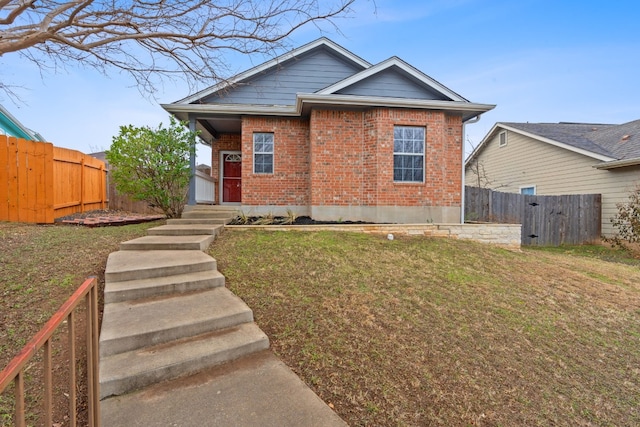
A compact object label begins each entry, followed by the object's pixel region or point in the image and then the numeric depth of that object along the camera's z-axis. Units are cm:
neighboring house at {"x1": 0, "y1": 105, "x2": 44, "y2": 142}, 1389
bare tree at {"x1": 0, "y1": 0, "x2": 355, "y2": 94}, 521
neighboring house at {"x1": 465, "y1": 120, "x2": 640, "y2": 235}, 1102
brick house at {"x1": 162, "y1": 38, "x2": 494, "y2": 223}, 866
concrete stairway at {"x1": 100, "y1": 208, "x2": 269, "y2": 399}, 248
